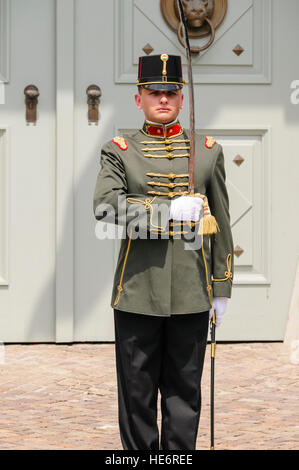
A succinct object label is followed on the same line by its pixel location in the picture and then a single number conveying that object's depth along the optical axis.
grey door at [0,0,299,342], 11.13
